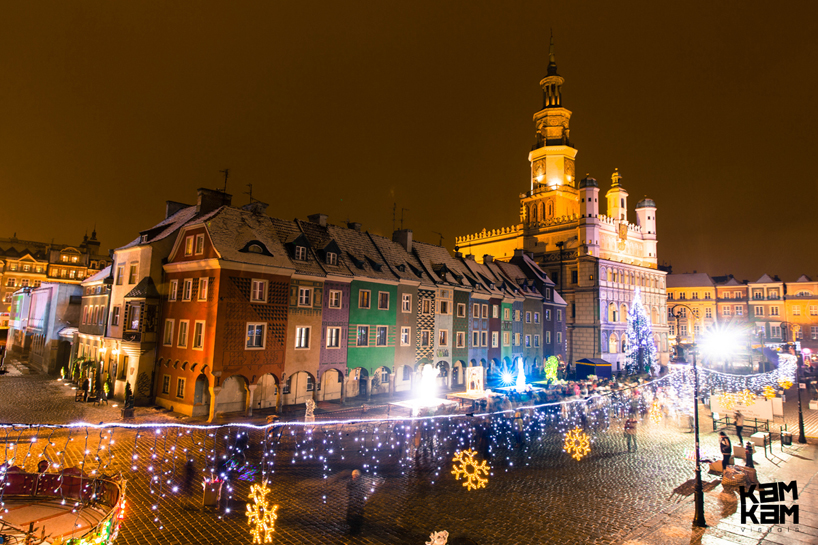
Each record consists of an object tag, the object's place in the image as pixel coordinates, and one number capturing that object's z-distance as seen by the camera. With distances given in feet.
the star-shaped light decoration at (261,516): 38.11
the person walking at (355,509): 39.83
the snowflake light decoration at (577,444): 66.87
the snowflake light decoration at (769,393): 82.37
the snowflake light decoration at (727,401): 87.27
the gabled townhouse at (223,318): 83.41
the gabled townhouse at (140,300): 92.06
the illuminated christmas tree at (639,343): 198.18
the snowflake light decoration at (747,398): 83.18
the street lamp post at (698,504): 41.78
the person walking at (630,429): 68.24
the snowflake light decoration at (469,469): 52.36
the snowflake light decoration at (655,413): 94.97
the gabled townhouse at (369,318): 107.34
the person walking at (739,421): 66.81
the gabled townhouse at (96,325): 104.73
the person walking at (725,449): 56.54
